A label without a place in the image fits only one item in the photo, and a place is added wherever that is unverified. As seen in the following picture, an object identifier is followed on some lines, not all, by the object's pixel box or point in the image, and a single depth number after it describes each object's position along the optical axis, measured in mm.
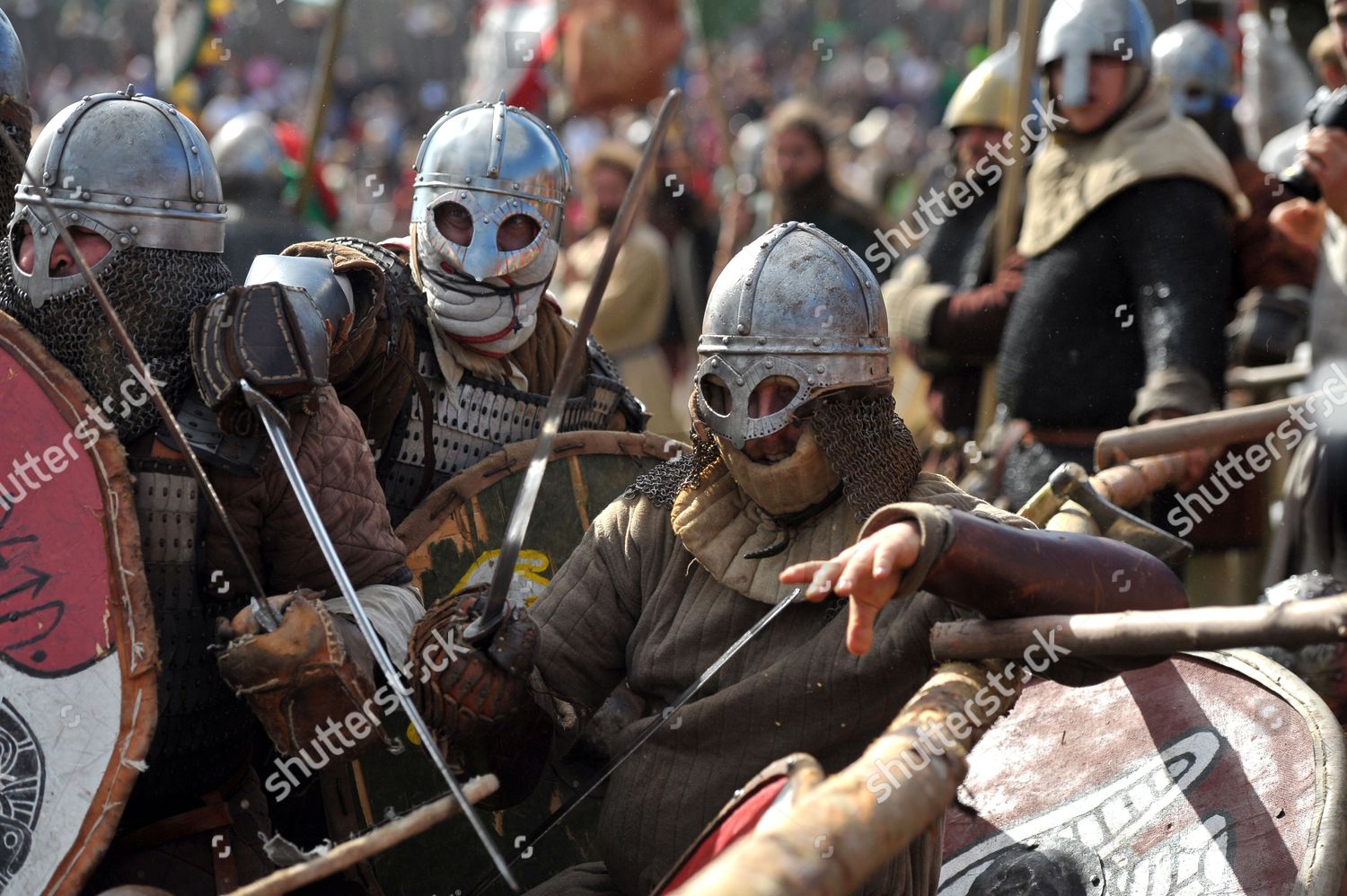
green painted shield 4203
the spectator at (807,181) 8883
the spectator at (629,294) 9641
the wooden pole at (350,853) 2928
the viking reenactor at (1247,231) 6188
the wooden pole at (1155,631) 2623
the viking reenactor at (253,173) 9227
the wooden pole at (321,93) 9289
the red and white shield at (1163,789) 3736
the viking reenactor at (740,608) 3484
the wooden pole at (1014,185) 7070
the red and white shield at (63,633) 3326
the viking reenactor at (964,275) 6820
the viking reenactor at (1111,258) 5801
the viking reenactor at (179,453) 3631
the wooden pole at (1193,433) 4852
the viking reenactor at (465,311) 4832
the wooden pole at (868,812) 2406
